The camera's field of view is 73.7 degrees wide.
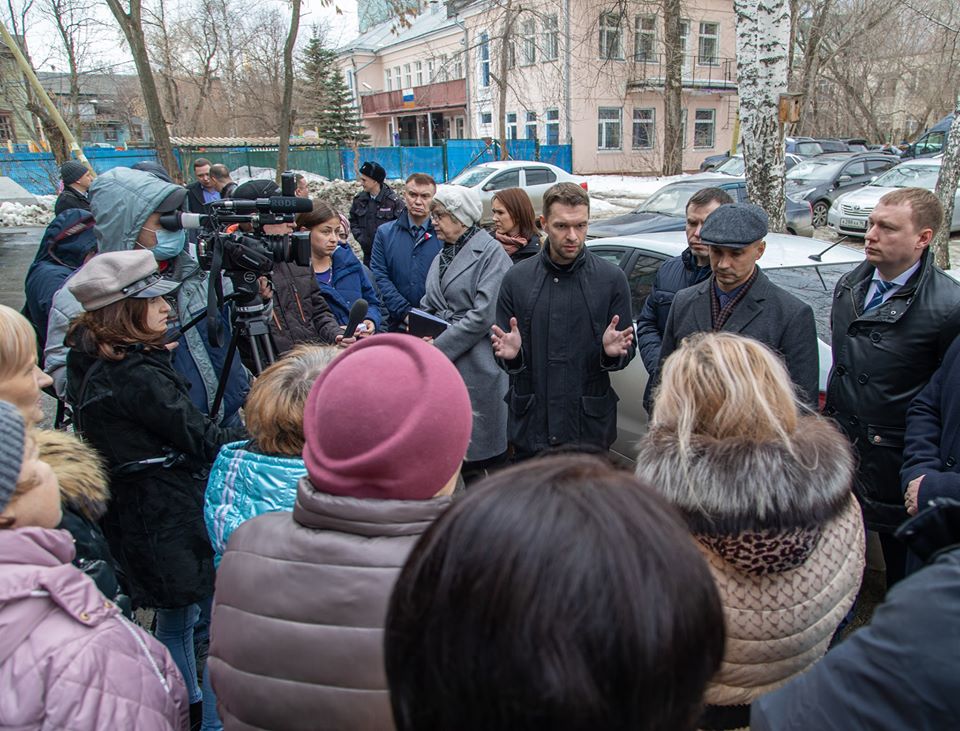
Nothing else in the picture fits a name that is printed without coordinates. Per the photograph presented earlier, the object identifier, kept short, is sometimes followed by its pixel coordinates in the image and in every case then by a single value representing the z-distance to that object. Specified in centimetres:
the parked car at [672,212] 844
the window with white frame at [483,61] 3092
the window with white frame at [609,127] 3073
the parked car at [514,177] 1534
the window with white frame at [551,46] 2654
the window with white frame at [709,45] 3161
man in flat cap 256
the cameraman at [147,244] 284
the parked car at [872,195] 1217
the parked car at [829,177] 1437
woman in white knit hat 342
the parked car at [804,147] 2399
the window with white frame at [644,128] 3131
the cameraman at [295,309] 334
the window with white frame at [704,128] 3331
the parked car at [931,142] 2316
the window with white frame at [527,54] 2937
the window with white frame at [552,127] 3142
